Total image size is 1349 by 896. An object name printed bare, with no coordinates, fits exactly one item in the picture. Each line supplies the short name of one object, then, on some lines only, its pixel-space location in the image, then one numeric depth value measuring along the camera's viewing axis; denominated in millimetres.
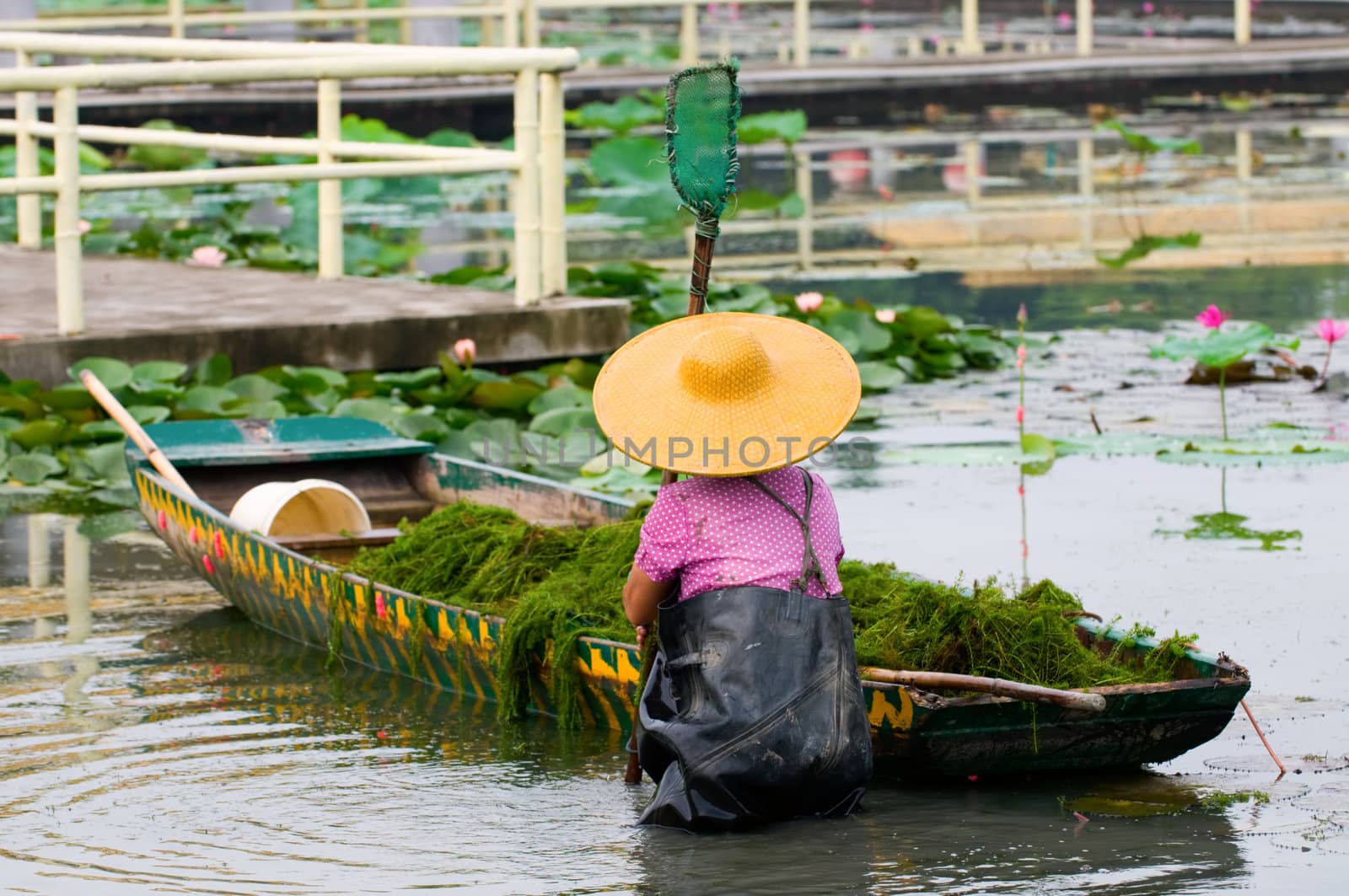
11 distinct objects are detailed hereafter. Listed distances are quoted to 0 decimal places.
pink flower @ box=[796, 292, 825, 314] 19984
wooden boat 9039
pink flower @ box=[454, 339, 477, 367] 18328
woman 8469
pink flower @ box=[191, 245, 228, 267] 22891
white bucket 13258
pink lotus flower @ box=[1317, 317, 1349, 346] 17484
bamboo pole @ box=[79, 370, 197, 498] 13768
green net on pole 9164
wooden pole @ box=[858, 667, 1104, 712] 8789
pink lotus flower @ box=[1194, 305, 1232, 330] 16619
